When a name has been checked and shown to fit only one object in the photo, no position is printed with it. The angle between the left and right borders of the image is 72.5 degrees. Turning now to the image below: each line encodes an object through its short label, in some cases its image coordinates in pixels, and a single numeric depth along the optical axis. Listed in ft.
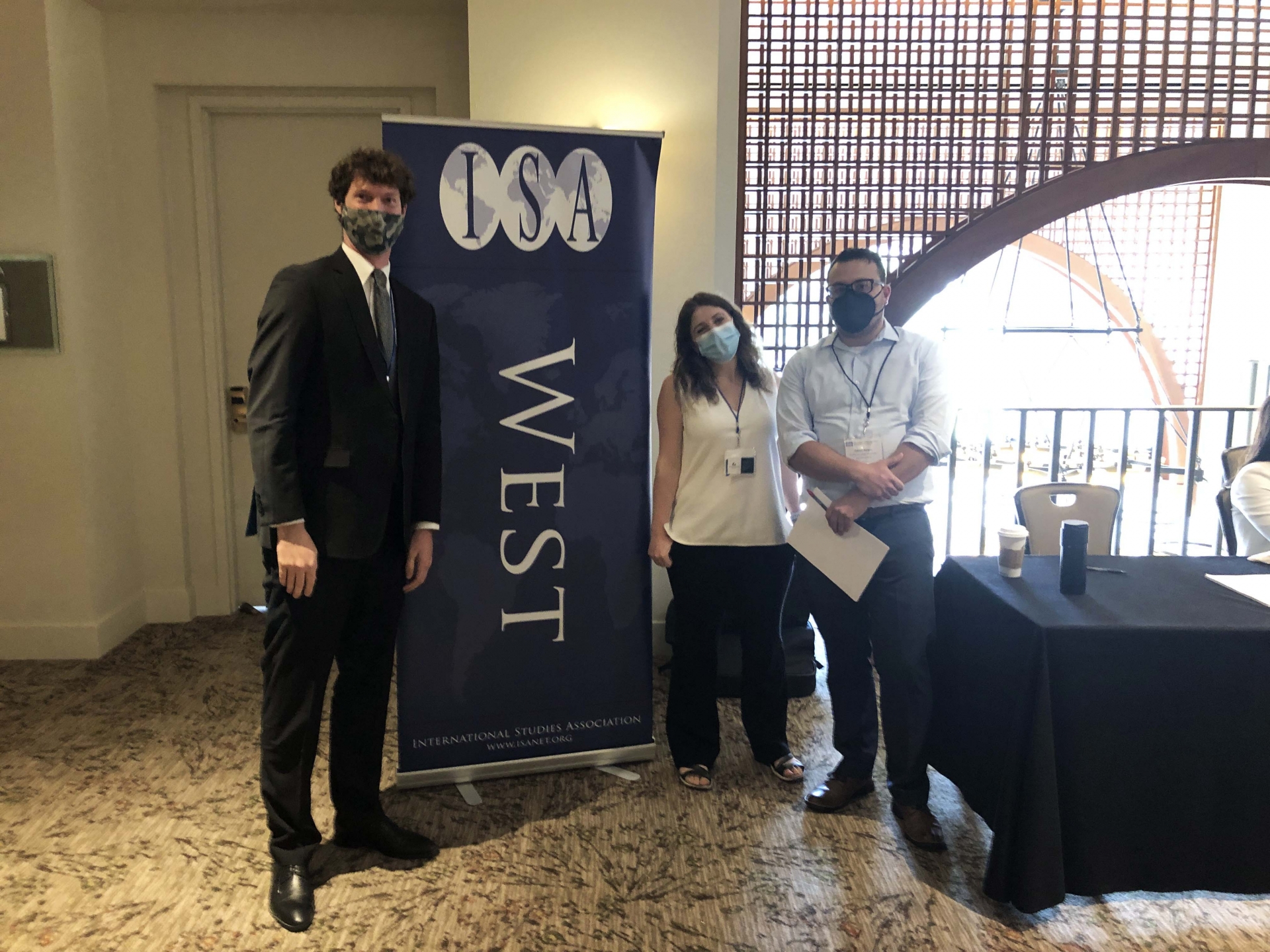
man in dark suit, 5.86
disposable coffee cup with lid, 6.91
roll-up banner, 7.43
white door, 12.15
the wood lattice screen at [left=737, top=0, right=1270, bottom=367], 11.16
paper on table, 6.43
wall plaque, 10.71
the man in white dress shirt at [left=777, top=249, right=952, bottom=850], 7.12
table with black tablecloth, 5.81
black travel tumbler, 6.56
